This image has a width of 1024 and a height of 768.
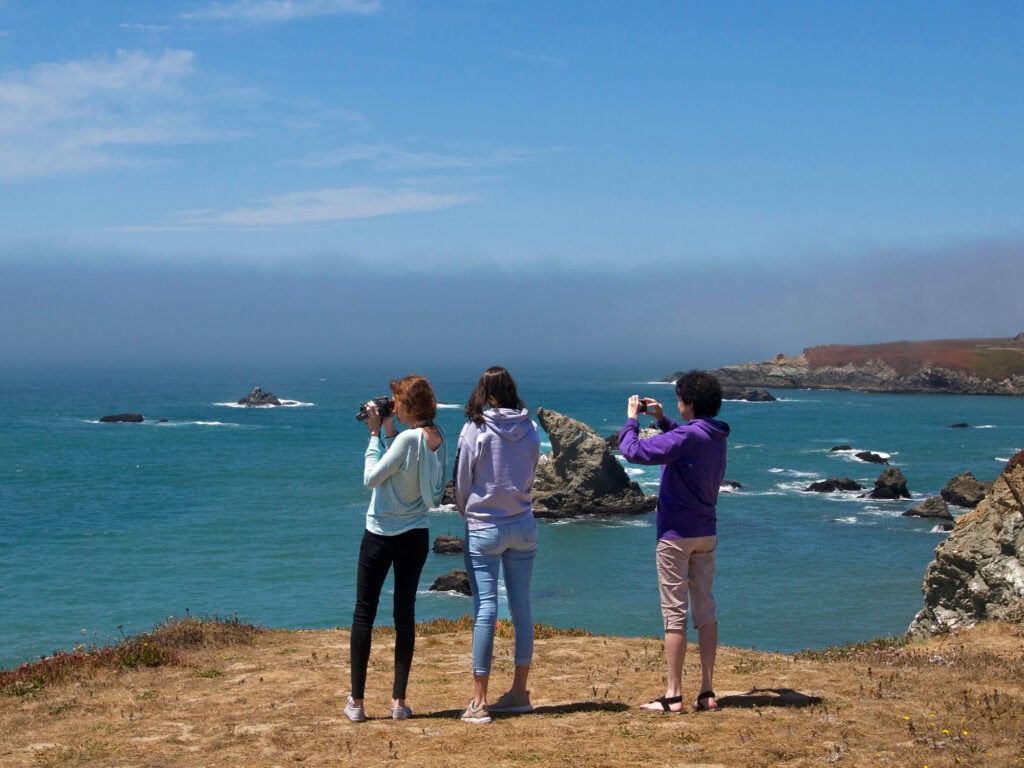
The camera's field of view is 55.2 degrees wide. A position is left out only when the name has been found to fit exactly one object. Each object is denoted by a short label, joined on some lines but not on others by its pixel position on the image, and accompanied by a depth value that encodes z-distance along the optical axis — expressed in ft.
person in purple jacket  23.44
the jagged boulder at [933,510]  162.81
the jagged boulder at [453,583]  110.73
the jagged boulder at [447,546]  136.98
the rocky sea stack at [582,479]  173.58
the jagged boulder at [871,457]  240.12
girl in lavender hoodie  23.04
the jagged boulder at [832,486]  194.70
